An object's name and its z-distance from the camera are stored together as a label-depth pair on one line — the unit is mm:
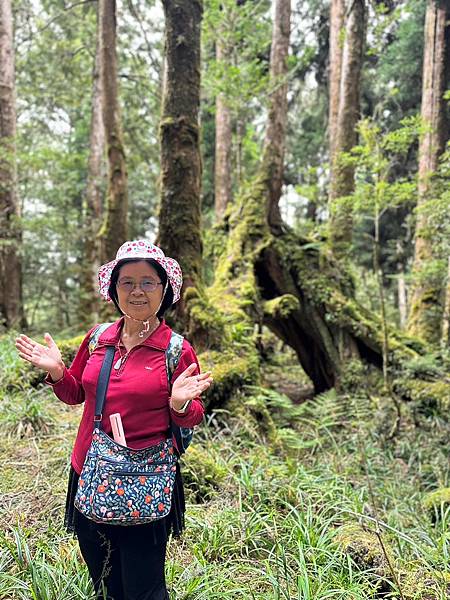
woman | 2062
